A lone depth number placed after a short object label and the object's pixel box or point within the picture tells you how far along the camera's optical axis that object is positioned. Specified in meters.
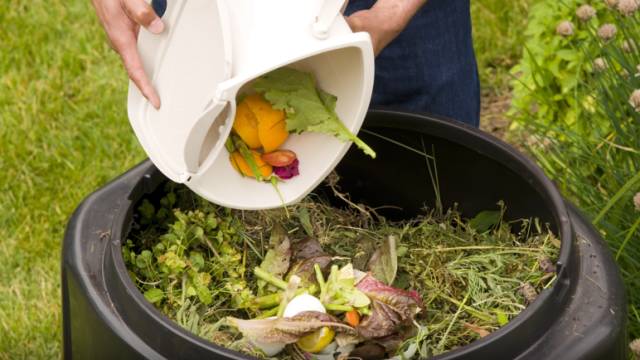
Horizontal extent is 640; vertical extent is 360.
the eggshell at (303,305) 1.59
